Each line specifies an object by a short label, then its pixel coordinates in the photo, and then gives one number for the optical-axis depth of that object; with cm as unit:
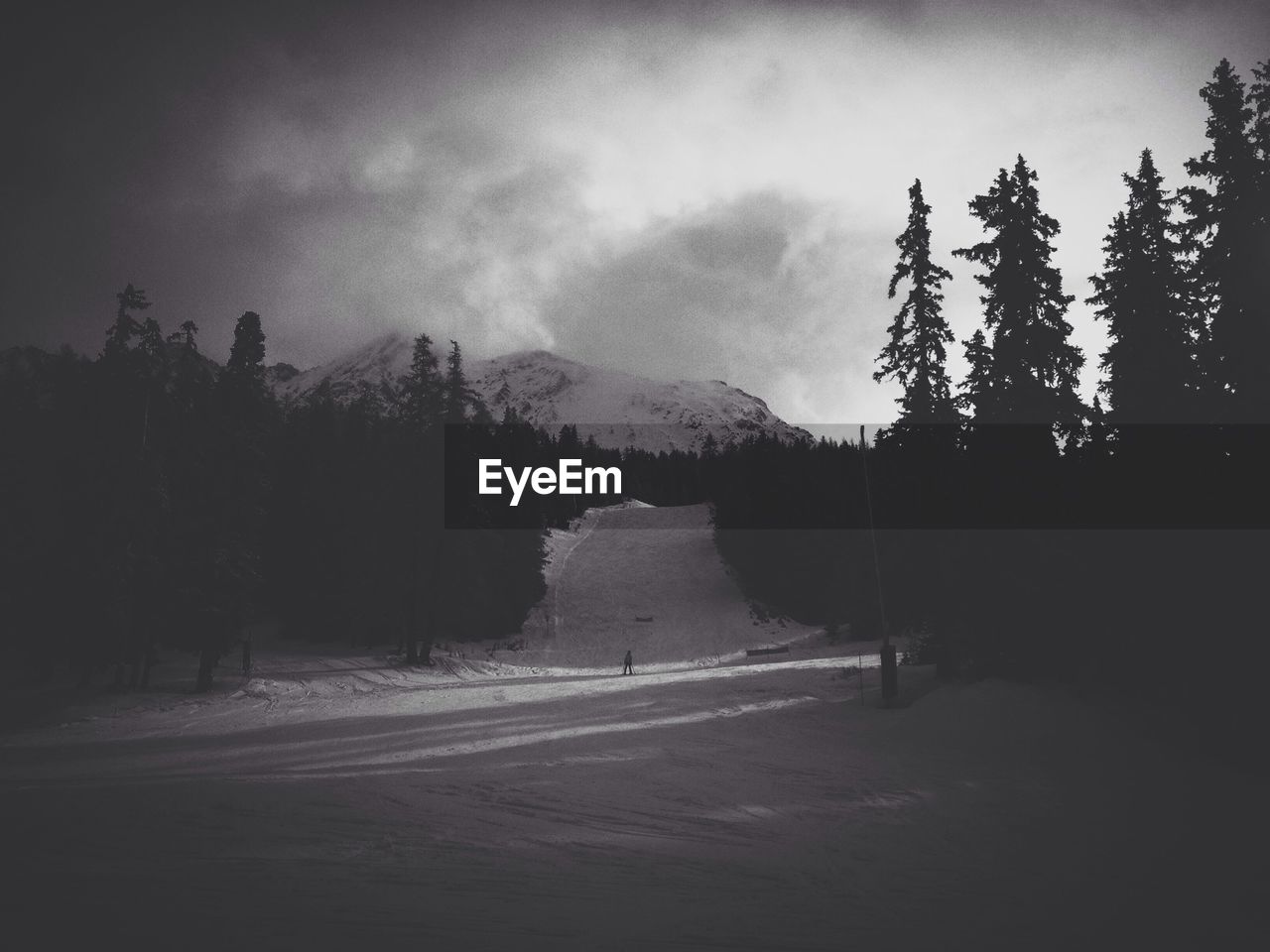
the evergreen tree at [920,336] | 2589
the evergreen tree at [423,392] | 4053
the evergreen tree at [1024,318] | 2295
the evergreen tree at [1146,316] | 2102
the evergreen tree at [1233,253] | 1892
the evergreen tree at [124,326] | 2705
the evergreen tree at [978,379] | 2380
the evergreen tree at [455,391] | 4106
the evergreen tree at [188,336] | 2862
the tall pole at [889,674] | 2173
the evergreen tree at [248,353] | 3191
